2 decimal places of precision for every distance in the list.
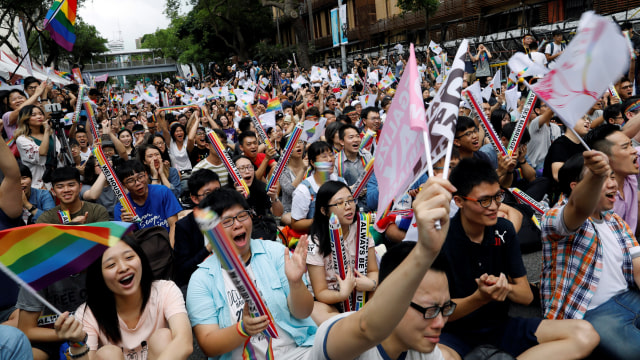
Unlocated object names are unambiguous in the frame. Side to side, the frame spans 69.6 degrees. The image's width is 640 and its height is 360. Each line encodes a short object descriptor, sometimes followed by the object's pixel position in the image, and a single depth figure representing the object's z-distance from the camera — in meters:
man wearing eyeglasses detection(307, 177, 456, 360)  1.38
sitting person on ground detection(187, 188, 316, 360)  2.42
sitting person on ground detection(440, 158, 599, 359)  2.67
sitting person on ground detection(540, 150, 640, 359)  2.76
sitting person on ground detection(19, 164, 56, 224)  4.40
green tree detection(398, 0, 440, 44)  20.20
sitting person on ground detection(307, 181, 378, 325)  3.06
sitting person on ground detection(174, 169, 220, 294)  3.70
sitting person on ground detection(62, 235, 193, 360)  2.44
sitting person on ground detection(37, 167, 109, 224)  4.19
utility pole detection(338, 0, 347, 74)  21.00
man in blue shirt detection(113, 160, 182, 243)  4.32
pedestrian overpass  72.31
